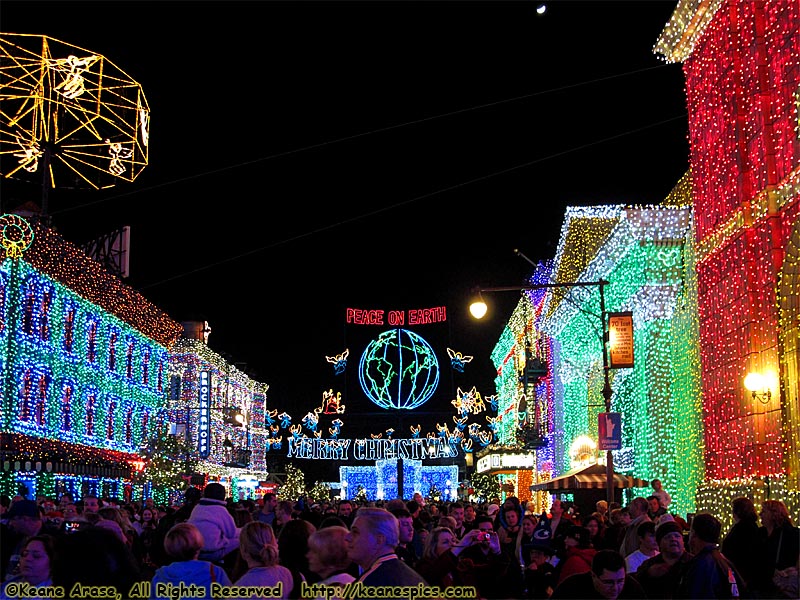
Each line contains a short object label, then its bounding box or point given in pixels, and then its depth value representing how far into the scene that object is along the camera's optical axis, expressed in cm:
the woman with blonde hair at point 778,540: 995
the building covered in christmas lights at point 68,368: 3167
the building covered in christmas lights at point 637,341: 2448
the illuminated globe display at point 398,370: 7712
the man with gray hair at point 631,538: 1041
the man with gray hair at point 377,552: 566
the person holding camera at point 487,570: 839
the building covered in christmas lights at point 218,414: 6025
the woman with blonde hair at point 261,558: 646
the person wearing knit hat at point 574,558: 836
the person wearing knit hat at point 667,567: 789
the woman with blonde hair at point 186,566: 654
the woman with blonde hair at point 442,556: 839
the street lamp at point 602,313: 2078
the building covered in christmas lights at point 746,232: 1678
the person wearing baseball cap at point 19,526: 1044
